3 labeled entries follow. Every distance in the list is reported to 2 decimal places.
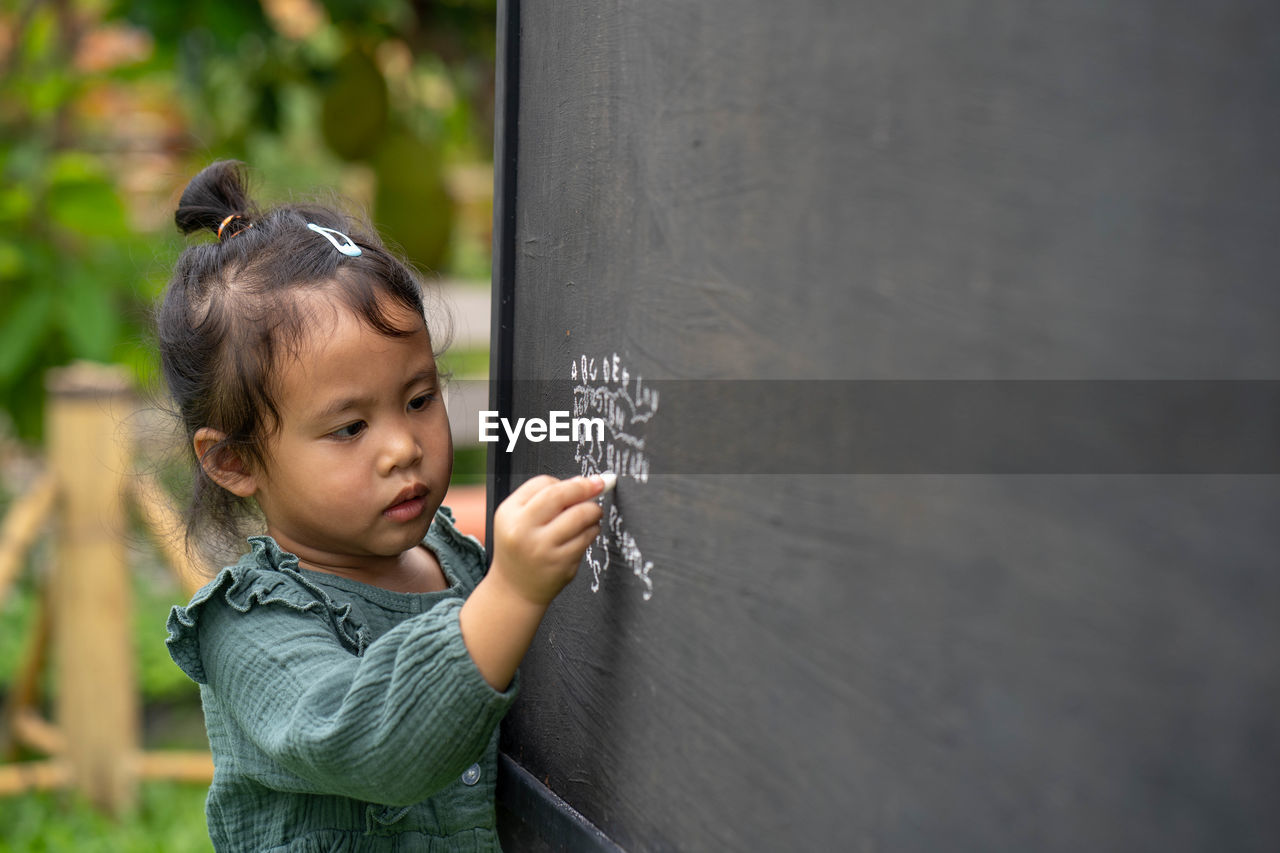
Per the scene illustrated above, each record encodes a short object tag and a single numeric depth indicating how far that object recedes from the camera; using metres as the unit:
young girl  1.34
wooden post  2.81
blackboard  0.94
